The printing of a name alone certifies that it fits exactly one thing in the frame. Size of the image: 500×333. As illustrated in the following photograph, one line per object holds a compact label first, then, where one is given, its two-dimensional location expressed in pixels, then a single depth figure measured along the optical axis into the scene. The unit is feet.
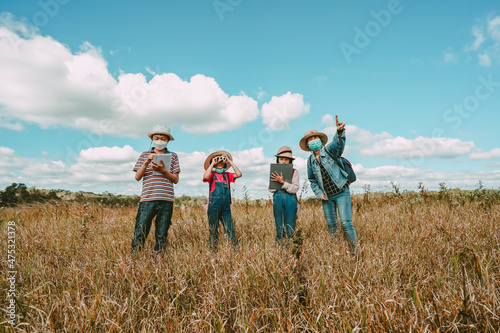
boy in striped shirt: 13.73
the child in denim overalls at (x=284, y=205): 15.01
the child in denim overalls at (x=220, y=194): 15.43
